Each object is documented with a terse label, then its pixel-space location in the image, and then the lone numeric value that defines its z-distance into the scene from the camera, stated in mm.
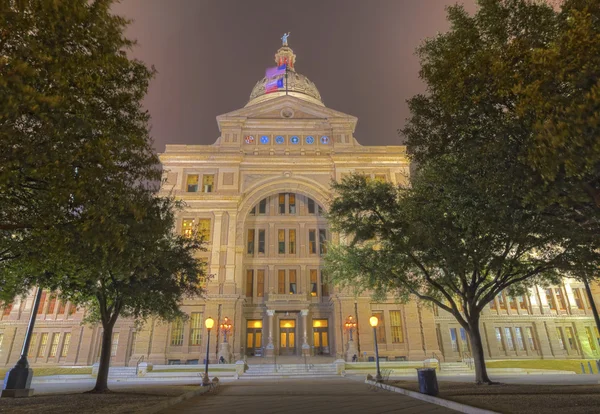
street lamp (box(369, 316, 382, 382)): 21089
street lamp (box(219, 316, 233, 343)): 33844
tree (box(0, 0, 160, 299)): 7305
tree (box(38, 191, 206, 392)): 9641
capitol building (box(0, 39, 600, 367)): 37094
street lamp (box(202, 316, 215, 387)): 18531
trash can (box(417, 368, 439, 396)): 11945
